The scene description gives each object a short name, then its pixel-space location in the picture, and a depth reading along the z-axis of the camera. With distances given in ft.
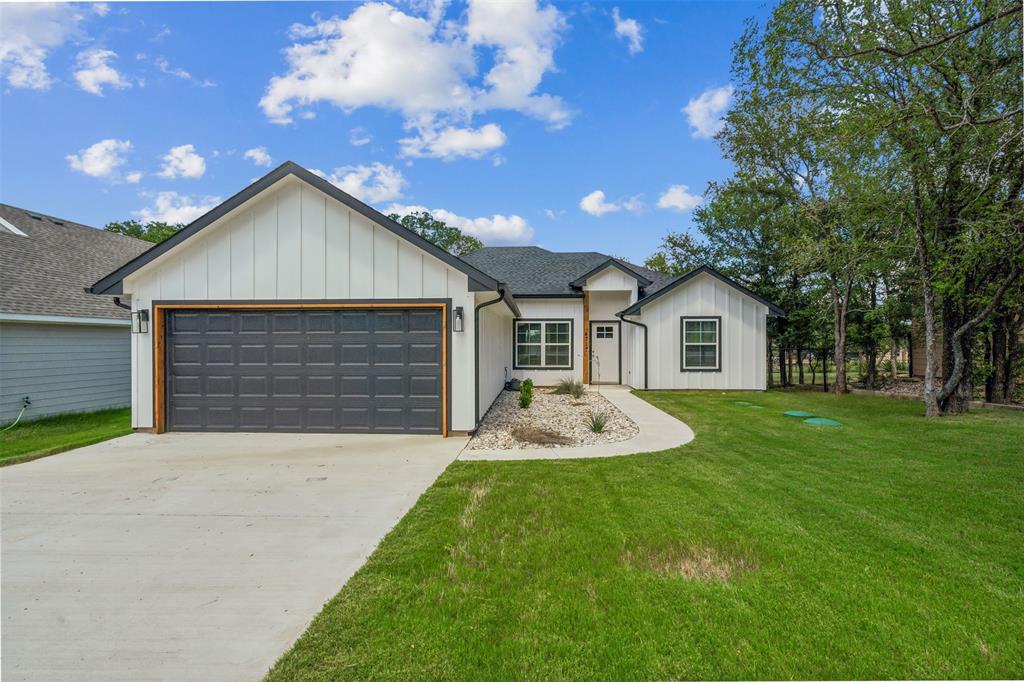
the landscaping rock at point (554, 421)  24.02
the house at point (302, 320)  24.86
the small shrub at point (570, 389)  39.98
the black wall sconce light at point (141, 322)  25.63
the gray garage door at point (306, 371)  25.27
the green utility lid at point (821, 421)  27.94
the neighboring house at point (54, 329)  29.78
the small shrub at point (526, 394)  34.45
